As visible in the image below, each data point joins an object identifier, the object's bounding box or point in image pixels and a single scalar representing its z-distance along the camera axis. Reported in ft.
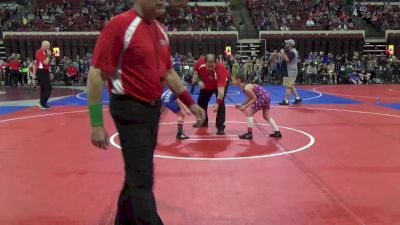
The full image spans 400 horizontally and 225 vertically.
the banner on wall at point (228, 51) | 86.15
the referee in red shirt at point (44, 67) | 39.06
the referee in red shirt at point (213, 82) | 26.91
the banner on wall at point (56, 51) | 82.30
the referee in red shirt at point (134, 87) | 9.40
